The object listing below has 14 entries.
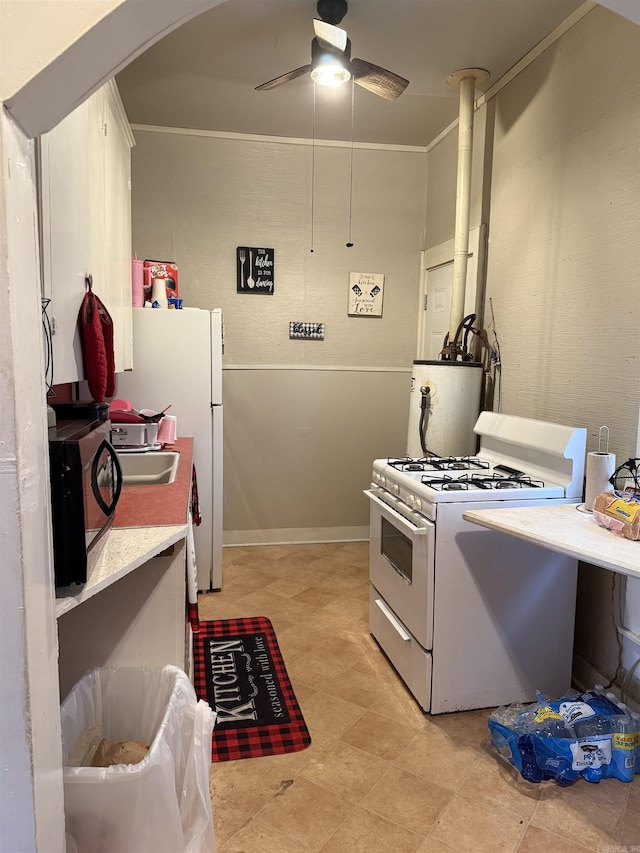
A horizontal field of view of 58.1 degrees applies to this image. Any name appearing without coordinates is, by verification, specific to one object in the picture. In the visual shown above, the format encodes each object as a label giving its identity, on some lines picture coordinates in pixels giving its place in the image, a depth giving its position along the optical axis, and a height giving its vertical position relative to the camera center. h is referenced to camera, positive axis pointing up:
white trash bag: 1.17 -0.92
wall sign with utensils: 3.88 +0.55
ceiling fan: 2.28 +1.21
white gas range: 2.11 -0.88
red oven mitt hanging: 1.78 +0.02
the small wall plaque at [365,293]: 4.06 +0.42
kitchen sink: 2.59 -0.52
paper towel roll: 1.99 -0.40
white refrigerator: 3.17 -0.20
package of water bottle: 1.81 -1.22
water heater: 2.91 -0.25
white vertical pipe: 3.04 +0.74
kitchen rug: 2.02 -1.36
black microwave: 1.04 -0.28
